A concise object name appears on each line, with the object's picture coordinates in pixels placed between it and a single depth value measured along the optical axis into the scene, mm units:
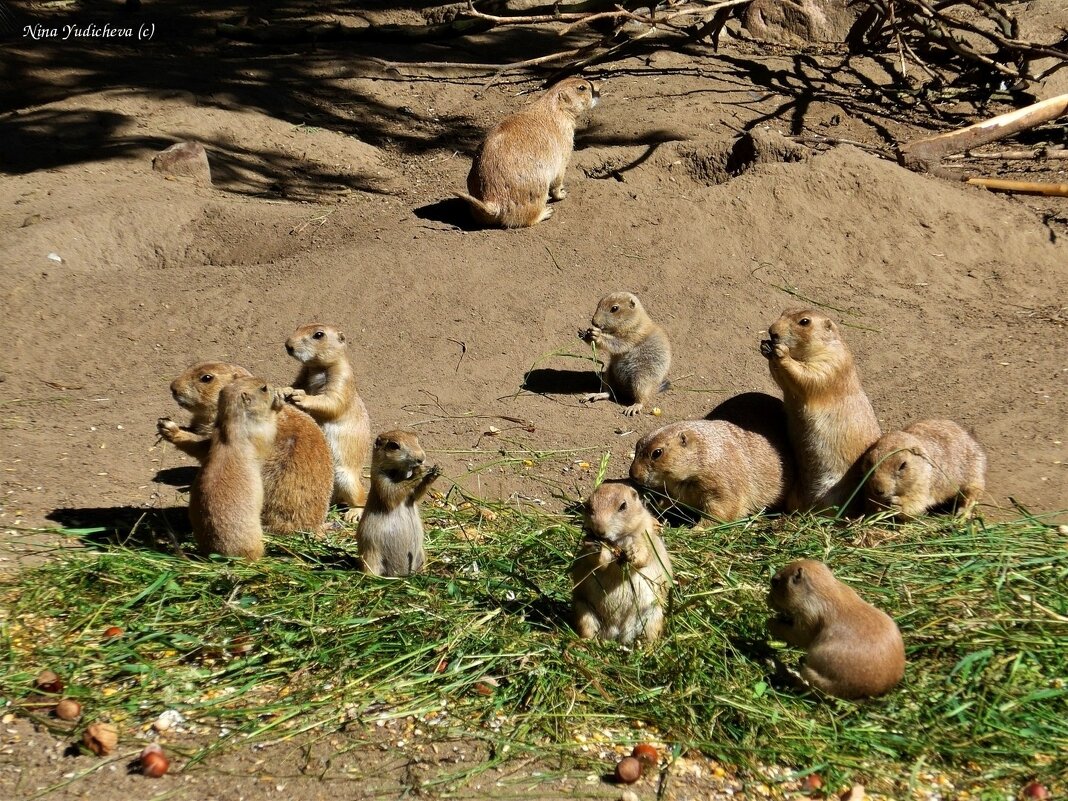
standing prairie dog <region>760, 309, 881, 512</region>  6164
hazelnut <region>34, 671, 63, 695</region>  4289
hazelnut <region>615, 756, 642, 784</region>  3791
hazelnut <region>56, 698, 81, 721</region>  4137
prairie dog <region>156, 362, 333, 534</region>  5578
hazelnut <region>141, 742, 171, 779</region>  3830
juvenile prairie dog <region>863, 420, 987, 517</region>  5824
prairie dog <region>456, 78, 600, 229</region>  9914
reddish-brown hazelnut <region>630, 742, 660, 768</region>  3906
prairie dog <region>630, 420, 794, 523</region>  6121
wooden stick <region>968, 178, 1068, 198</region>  9758
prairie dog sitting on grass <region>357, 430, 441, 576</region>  4773
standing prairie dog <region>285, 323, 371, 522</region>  6473
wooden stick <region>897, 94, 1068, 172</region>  10297
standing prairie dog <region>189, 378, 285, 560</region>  5035
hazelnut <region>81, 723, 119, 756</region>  3965
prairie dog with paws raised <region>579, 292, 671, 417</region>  7770
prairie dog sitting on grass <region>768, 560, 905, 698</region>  4074
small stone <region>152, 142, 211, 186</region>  11281
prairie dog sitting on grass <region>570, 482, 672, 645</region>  4211
